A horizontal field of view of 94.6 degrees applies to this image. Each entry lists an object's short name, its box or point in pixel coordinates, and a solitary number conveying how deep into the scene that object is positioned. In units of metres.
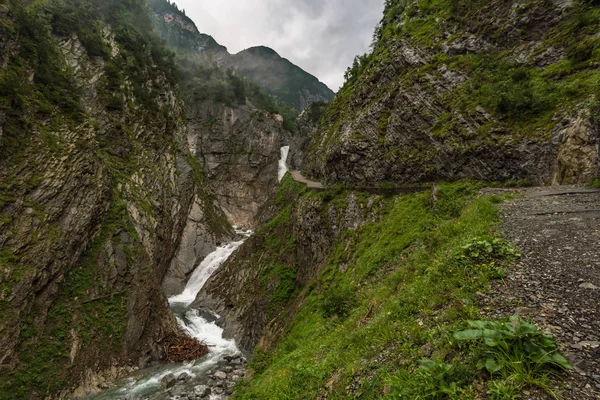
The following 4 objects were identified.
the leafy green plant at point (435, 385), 3.03
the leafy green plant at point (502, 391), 2.67
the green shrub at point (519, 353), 2.78
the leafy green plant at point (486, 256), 5.47
